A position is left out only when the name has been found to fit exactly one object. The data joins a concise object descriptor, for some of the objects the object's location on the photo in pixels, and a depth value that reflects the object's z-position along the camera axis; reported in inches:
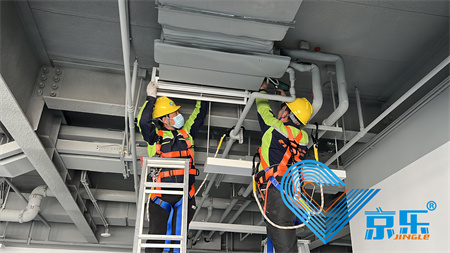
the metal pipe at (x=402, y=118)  138.1
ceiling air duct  110.0
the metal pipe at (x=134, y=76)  141.4
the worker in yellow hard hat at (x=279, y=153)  131.0
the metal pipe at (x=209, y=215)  248.5
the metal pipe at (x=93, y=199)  211.6
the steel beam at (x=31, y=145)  133.0
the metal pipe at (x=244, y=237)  311.1
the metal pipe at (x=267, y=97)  137.6
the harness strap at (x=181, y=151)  153.9
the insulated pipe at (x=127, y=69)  96.3
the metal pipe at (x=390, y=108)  116.1
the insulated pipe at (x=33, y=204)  228.4
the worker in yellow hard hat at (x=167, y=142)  143.3
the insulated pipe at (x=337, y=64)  141.1
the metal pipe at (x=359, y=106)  157.4
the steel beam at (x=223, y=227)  182.5
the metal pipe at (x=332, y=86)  155.1
